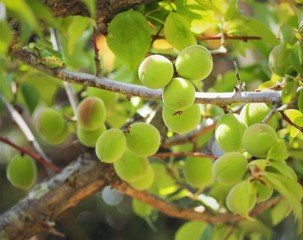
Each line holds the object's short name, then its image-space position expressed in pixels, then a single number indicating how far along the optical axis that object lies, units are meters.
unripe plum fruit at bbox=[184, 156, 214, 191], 1.34
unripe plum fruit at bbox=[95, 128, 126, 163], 1.14
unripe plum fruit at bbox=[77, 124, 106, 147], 1.32
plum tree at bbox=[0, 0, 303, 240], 1.06
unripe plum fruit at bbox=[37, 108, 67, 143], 1.37
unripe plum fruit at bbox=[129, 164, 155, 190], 1.32
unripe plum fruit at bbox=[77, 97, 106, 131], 1.28
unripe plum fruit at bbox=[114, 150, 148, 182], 1.23
